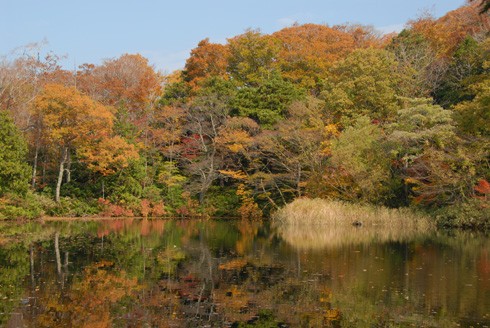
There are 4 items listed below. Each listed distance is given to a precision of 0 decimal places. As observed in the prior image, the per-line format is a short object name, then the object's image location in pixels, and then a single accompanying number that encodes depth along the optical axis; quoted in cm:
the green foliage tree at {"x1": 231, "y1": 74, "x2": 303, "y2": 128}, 3350
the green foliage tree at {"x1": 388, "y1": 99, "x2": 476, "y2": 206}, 2402
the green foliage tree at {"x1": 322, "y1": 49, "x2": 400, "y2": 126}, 3131
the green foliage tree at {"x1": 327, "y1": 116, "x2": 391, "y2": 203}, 2731
